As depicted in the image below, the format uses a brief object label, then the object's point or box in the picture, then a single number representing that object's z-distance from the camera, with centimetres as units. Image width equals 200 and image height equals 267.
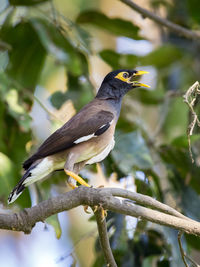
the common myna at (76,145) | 834
